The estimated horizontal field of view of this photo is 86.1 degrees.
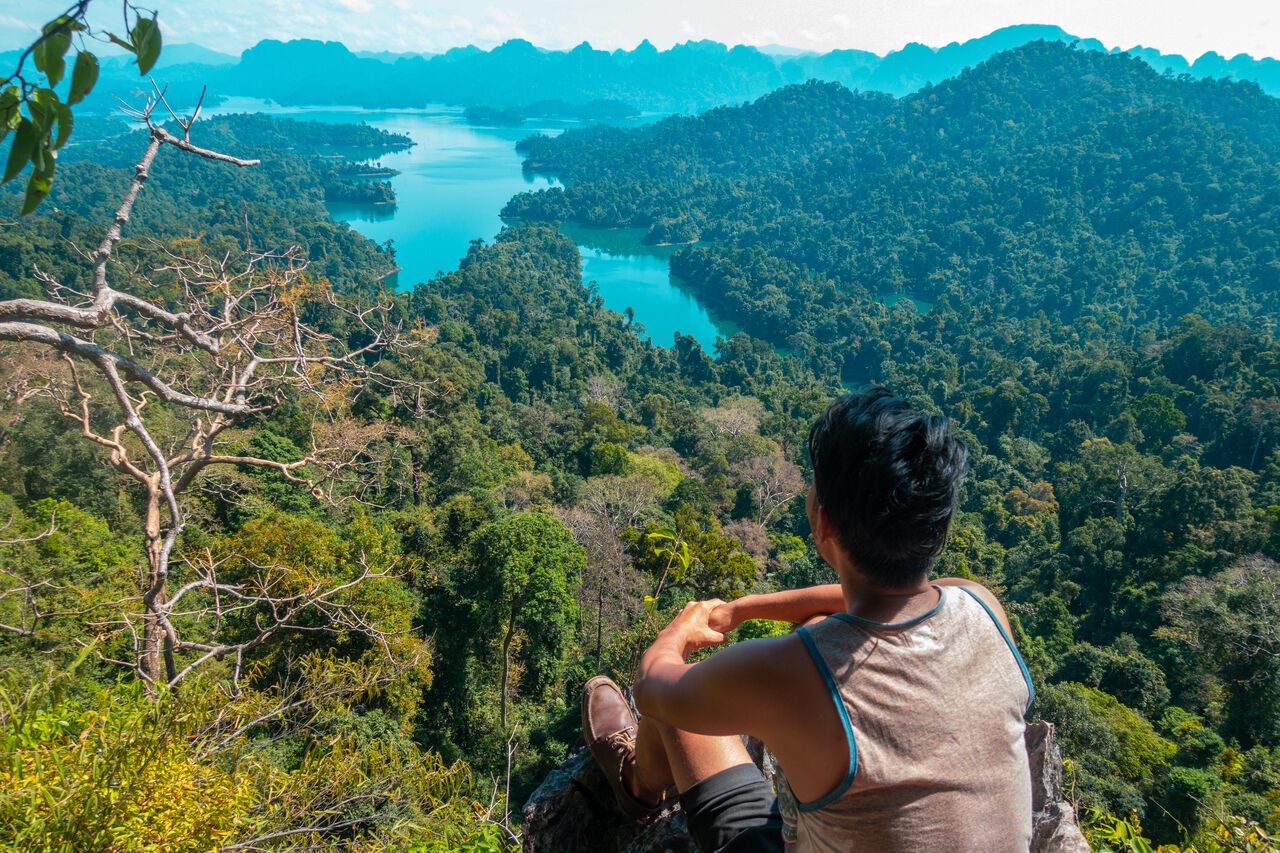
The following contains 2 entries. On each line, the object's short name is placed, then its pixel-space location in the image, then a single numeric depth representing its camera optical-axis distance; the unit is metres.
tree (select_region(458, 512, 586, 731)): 8.65
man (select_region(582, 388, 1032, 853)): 0.90
